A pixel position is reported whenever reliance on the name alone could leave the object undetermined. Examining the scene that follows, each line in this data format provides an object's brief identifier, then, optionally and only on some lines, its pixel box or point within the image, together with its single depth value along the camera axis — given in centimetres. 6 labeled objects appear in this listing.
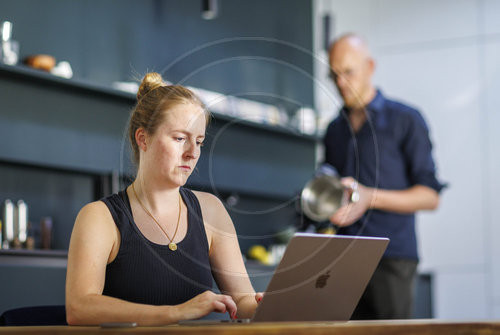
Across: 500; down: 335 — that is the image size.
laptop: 254
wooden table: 222
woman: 278
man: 423
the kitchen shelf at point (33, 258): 447
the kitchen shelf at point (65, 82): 500
